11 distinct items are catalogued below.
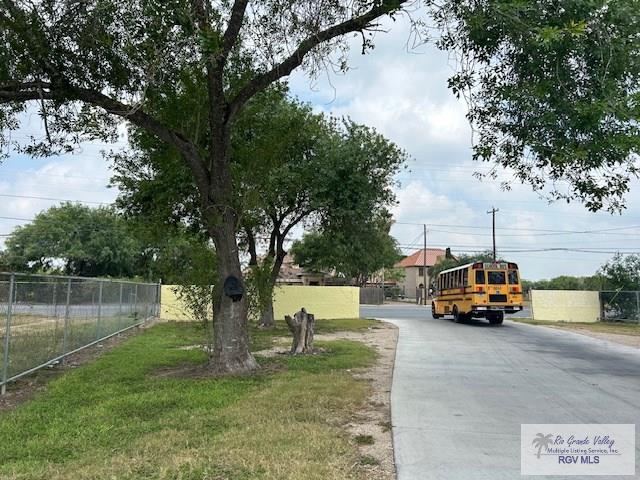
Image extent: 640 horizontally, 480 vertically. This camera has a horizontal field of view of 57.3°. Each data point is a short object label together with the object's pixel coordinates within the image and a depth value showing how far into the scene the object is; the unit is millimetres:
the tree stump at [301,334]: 13773
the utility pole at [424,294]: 60125
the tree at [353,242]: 22438
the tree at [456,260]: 64781
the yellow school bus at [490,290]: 23875
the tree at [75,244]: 49594
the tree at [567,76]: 7262
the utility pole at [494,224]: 55262
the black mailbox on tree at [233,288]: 10344
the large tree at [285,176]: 14164
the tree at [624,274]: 31703
